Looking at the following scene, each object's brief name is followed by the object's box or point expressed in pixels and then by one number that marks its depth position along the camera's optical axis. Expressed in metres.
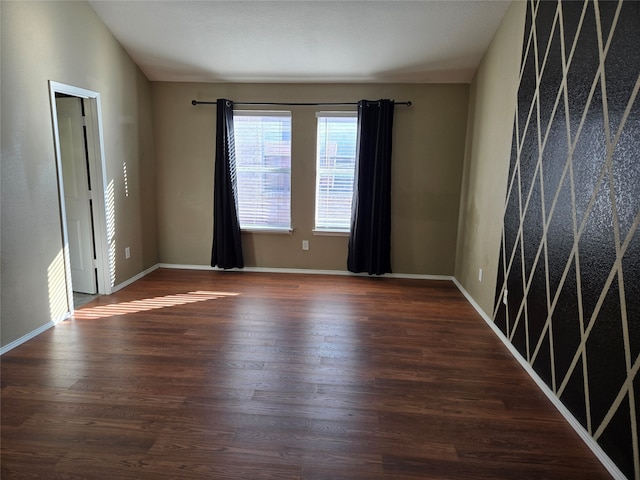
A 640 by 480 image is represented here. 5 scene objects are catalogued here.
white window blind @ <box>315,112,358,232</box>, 4.39
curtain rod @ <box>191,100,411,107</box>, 4.31
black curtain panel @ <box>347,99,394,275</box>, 4.20
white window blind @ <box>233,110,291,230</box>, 4.45
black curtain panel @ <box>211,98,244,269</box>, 4.32
